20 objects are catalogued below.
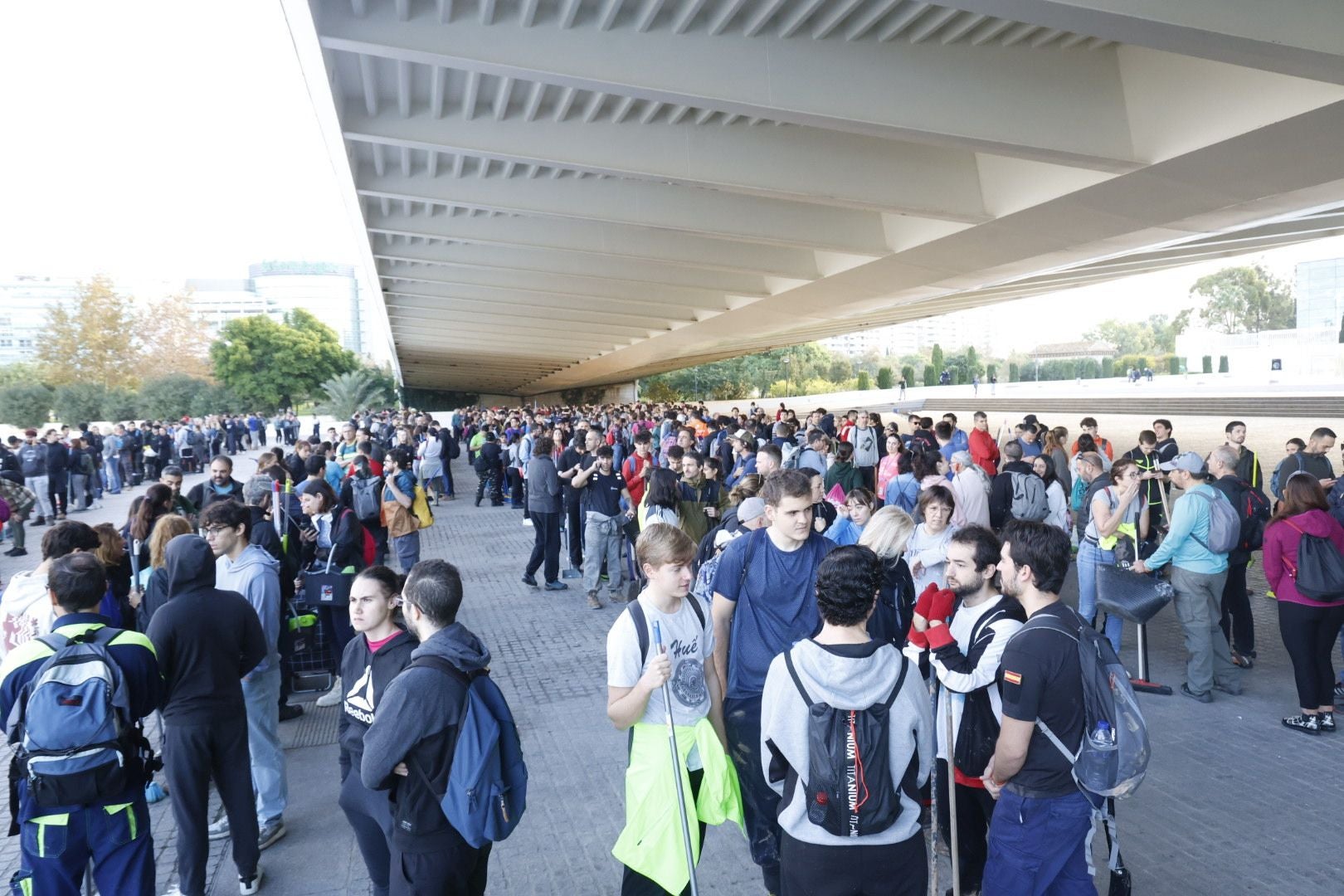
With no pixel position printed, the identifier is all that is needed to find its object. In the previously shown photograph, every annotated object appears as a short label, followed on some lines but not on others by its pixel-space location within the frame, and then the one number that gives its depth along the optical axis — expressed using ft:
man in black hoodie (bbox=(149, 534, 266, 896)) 12.62
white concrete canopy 25.80
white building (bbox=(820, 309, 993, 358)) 524.52
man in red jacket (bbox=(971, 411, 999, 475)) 38.78
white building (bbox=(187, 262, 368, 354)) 627.87
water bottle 9.69
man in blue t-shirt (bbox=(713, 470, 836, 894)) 12.03
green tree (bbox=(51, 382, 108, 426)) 136.67
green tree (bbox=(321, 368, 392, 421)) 147.74
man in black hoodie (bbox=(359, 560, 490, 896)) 8.78
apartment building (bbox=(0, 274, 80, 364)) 444.96
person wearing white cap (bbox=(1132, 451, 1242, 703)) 20.18
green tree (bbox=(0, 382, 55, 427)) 124.57
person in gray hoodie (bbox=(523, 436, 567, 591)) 33.58
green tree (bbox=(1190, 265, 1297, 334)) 254.47
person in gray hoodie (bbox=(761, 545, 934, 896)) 8.14
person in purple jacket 18.28
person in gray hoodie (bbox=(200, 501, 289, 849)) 15.24
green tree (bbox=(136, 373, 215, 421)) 163.94
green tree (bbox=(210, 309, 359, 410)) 196.65
